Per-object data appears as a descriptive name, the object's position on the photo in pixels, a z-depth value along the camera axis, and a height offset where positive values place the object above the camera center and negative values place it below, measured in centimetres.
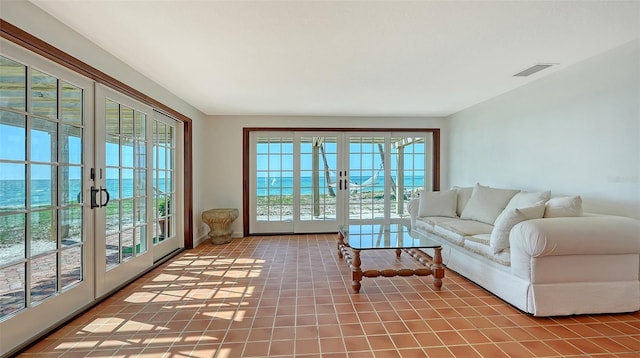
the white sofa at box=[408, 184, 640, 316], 223 -64
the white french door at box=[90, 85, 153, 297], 261 -9
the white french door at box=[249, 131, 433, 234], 550 +3
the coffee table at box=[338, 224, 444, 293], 285 -66
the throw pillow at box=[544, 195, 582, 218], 258 -25
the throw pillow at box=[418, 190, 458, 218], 433 -36
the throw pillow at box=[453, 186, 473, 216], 429 -26
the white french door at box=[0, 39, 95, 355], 181 -9
